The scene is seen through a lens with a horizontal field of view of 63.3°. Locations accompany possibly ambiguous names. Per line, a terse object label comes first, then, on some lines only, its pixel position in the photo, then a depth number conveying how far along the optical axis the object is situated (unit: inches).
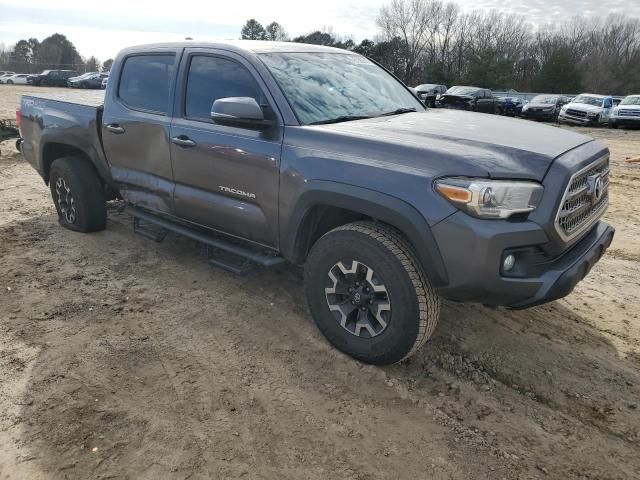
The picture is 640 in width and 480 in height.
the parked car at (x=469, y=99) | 980.6
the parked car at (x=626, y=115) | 866.1
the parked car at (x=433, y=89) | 1155.5
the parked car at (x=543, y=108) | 1014.4
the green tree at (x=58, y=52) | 2839.6
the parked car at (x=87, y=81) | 1561.3
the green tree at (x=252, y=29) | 2828.0
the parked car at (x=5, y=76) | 1929.1
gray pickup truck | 103.9
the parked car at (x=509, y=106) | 1137.4
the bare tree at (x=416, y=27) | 2506.2
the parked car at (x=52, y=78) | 1755.7
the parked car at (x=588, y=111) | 914.7
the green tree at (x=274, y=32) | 2701.8
